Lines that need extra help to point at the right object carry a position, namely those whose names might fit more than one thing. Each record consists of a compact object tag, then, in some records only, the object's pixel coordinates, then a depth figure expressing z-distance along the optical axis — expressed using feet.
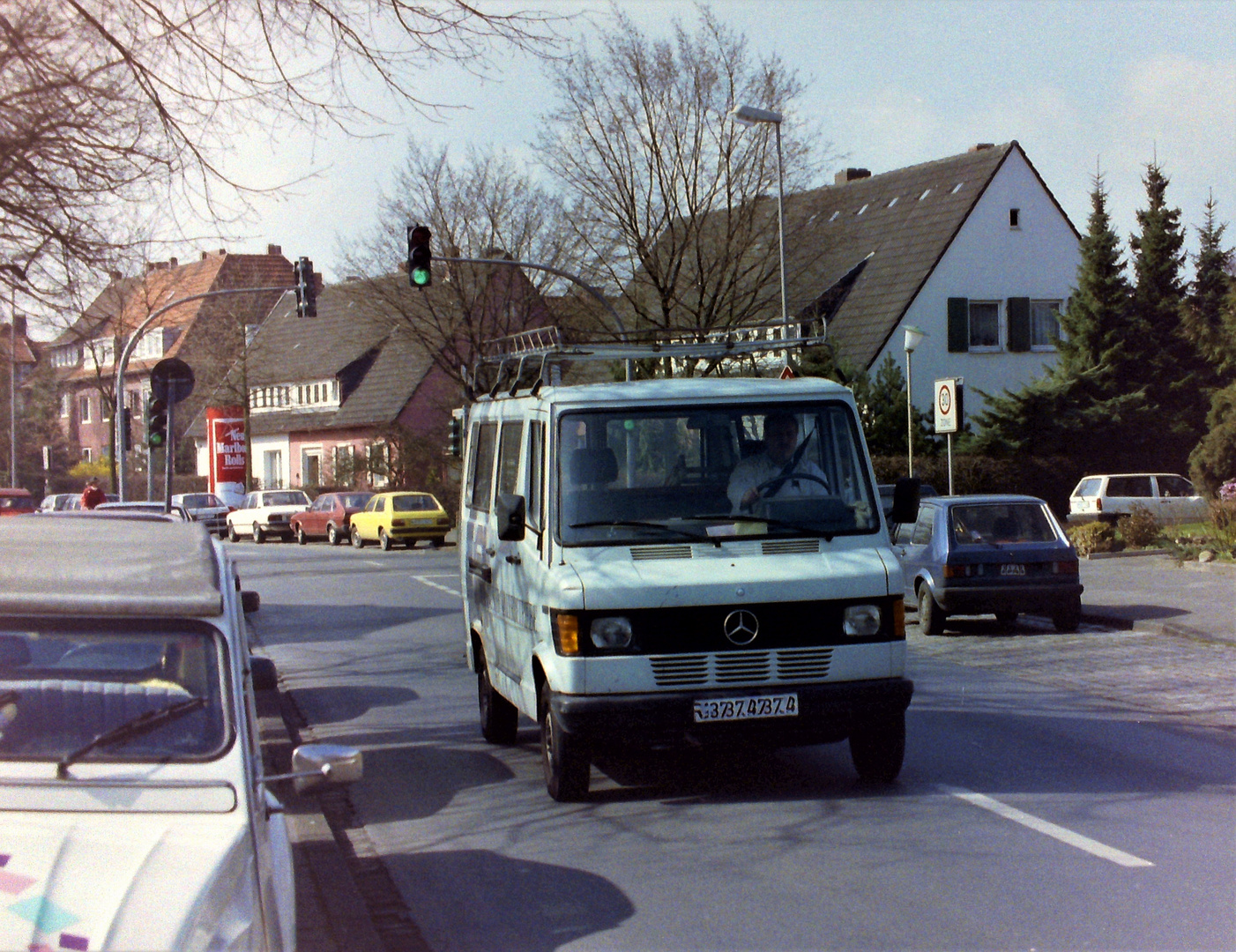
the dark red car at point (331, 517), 144.05
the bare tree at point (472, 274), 136.77
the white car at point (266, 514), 157.89
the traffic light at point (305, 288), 108.17
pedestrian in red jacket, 91.25
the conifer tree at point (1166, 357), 135.74
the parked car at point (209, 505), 149.46
